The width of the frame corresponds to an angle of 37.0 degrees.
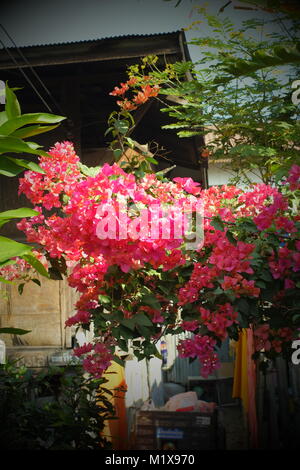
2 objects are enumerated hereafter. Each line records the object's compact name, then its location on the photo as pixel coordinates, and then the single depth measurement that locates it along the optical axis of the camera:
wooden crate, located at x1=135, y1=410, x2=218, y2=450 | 5.16
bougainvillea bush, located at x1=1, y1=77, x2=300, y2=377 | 2.06
